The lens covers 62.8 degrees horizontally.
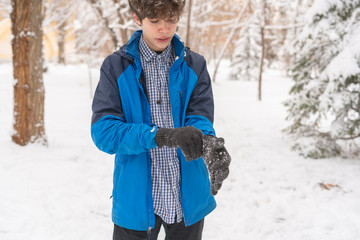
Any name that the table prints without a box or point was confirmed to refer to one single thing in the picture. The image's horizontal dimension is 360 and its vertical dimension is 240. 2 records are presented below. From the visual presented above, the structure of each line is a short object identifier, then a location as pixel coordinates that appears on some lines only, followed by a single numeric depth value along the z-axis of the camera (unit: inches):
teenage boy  58.4
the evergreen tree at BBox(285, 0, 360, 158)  199.3
